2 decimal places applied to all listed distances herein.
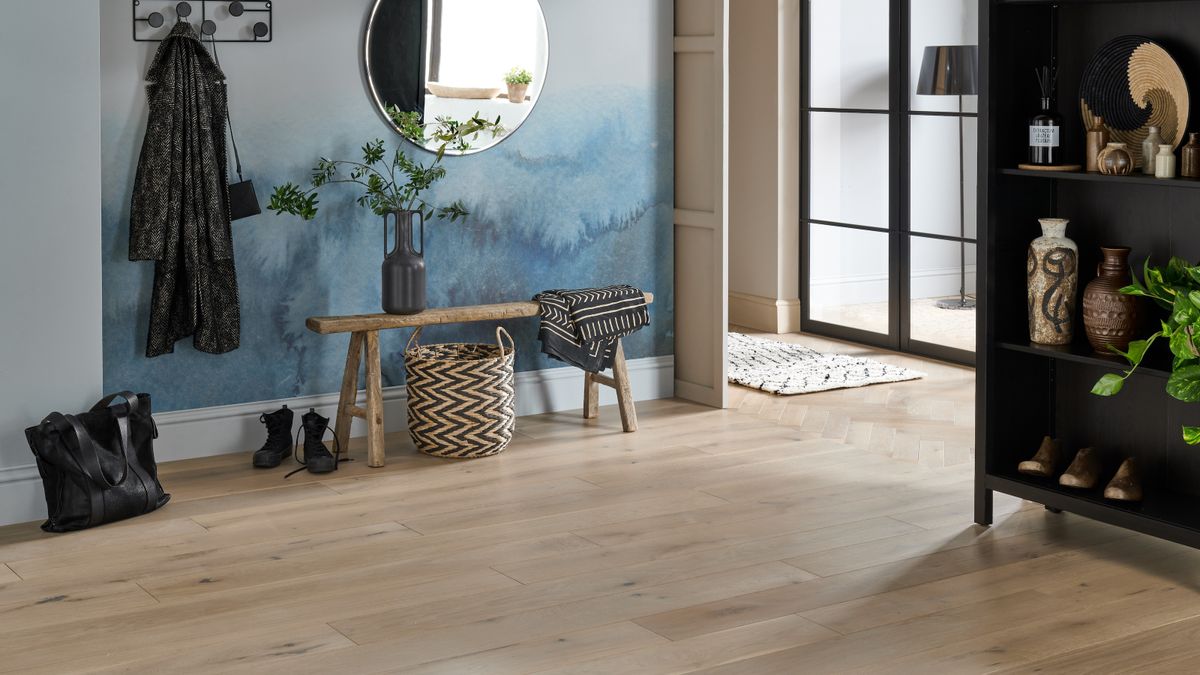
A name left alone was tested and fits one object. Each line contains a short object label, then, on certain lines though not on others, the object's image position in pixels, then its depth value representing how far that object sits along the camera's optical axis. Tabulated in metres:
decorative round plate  3.46
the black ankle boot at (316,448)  4.58
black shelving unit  3.63
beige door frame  5.43
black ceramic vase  4.72
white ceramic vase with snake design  3.69
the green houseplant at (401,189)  4.72
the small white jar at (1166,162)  3.39
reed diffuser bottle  3.65
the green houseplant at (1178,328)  3.25
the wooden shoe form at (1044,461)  3.84
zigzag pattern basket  4.69
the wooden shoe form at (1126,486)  3.60
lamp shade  6.23
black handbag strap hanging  4.68
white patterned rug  5.96
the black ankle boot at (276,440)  4.65
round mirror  4.97
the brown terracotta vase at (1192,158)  3.33
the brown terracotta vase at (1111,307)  3.54
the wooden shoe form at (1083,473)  3.74
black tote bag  3.84
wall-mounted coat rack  4.54
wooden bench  4.65
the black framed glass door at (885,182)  6.41
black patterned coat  4.54
